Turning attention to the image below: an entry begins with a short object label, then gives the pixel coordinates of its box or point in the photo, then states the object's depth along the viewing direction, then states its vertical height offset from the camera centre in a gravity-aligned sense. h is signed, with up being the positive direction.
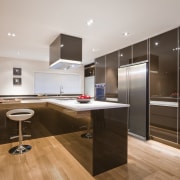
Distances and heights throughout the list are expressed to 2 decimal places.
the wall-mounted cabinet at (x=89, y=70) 6.45 +1.00
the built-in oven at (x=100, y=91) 5.19 -0.06
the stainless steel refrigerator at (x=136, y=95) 3.43 -0.13
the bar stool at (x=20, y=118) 2.57 -0.53
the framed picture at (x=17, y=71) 5.58 +0.77
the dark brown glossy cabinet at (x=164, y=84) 2.90 +0.14
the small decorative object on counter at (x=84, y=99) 2.48 -0.17
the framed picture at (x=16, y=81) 5.60 +0.36
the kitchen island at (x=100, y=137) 1.92 -0.74
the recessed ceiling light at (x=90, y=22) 2.61 +1.34
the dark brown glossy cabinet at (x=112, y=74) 4.52 +0.55
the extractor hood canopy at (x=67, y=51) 3.09 +0.93
